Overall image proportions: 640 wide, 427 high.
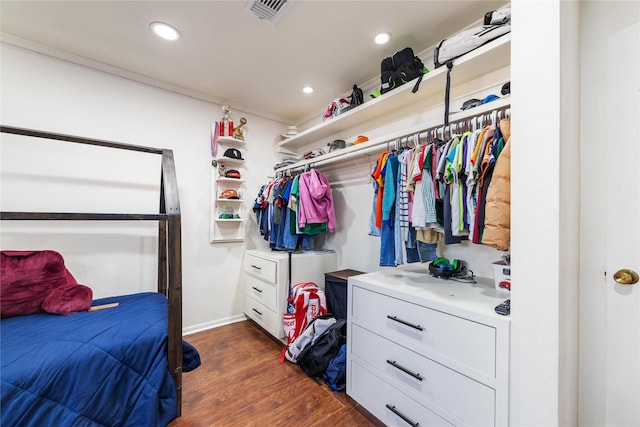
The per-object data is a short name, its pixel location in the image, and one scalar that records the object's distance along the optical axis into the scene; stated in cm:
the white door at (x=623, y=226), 88
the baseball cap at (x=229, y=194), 245
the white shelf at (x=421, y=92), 127
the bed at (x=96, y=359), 84
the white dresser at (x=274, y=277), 209
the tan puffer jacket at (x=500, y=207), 95
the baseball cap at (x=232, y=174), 248
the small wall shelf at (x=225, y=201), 246
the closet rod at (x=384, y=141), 119
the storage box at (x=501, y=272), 117
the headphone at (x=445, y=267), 144
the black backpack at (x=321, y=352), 169
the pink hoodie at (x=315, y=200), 214
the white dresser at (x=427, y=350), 92
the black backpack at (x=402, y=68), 156
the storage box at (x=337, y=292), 196
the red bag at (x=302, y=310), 196
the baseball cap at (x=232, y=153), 247
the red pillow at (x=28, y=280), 105
